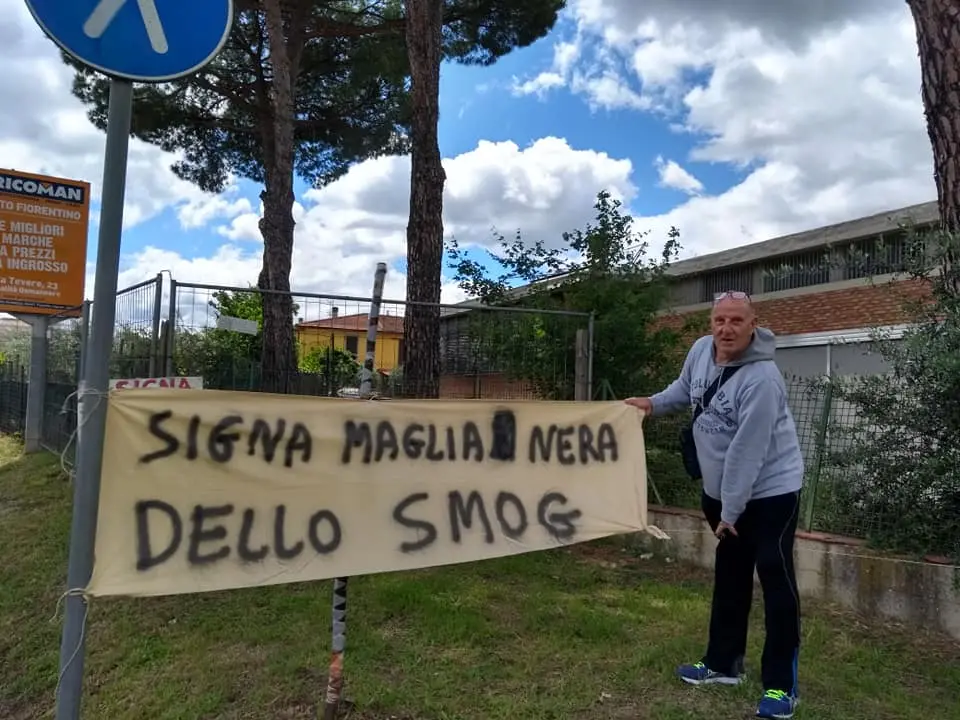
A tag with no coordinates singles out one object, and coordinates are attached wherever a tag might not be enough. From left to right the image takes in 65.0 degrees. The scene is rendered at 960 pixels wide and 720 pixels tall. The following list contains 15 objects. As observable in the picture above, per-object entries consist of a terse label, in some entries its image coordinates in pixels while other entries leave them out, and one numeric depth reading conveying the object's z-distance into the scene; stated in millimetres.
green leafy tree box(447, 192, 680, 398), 7137
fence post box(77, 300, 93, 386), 7902
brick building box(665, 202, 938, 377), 12859
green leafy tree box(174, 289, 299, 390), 5738
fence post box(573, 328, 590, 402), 6965
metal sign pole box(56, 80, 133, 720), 2381
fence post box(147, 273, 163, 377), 5328
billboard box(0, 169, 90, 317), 11711
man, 3281
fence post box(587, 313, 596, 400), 6945
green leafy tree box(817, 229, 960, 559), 4297
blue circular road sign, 2230
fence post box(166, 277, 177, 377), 5332
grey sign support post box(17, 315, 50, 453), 11008
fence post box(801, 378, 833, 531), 5285
